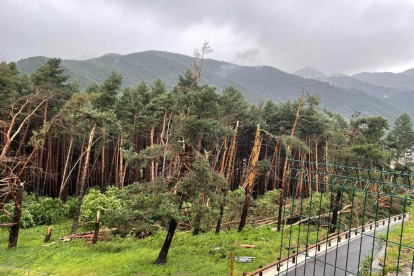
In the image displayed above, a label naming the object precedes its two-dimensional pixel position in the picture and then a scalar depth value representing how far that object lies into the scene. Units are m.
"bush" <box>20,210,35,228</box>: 19.10
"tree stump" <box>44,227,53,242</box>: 15.91
